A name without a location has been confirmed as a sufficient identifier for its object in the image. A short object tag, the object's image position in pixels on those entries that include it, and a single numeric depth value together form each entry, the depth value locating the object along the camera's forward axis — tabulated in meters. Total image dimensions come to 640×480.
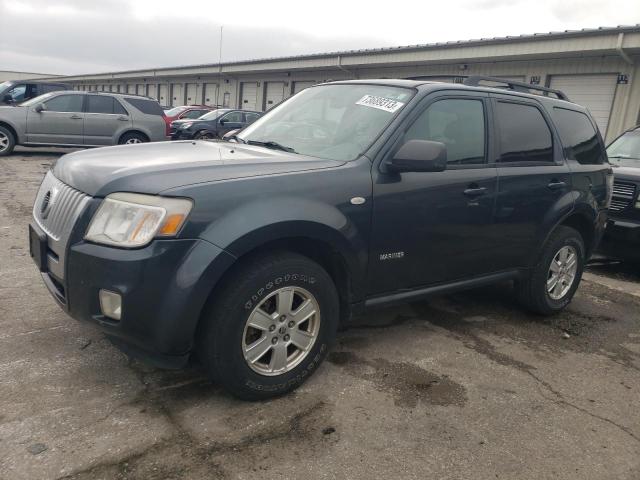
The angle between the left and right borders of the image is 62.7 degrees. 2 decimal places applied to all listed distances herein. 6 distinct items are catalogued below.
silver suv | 12.34
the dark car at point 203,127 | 16.58
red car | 19.86
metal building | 13.63
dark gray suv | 2.44
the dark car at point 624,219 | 5.99
